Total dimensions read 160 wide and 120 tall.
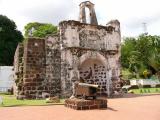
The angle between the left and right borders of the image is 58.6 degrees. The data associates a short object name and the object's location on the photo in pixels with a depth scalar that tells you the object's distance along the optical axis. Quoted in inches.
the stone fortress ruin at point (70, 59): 309.1
